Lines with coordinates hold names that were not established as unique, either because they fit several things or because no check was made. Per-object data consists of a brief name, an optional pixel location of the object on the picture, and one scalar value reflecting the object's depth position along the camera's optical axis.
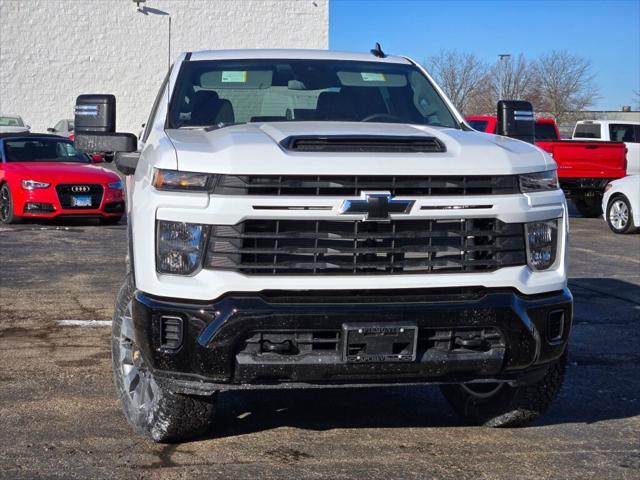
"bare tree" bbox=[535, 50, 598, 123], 50.08
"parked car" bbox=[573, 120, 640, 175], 24.30
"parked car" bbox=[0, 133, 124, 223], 15.68
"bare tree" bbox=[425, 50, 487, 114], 48.78
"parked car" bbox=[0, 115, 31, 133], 36.17
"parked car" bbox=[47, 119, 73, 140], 37.87
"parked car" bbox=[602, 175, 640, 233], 16.83
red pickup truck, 19.52
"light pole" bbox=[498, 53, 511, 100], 49.16
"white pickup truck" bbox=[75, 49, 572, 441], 4.52
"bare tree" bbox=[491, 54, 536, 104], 49.19
